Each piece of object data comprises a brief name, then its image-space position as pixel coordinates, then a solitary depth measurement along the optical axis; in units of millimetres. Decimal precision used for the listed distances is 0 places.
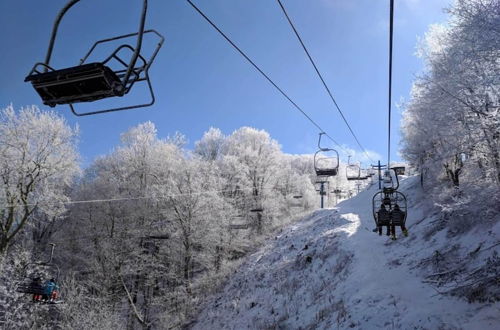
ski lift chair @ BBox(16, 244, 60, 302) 12742
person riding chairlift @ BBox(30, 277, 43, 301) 12904
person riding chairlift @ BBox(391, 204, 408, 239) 12055
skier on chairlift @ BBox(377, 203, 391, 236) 12219
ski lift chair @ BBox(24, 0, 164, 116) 3340
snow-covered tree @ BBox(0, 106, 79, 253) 19141
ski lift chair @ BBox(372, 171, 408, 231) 12055
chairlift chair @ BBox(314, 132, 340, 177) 18188
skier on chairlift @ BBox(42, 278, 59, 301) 12859
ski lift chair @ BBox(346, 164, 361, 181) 33125
